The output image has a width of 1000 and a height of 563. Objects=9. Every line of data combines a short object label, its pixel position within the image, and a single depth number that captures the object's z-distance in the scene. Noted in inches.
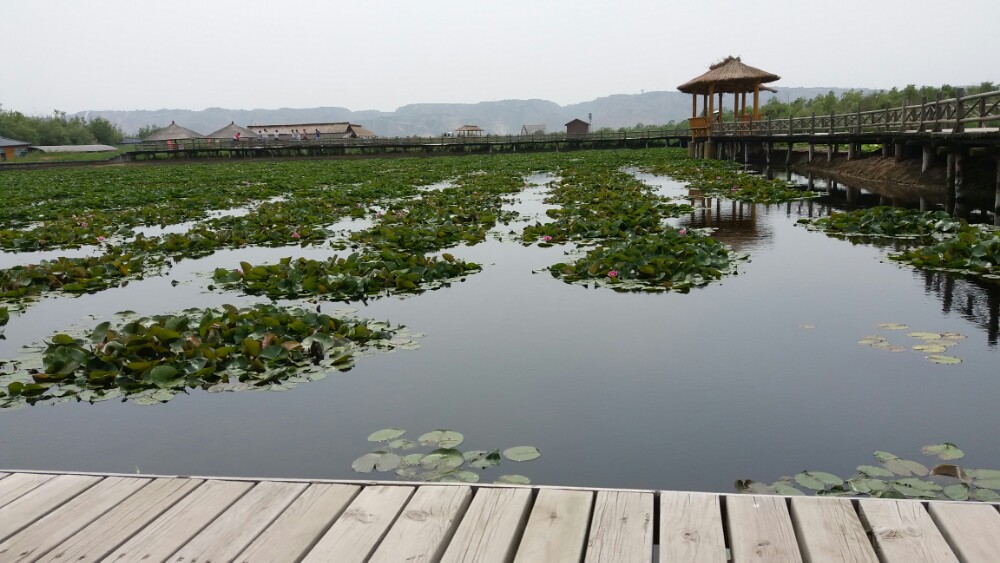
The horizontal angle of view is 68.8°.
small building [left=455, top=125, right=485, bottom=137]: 3334.2
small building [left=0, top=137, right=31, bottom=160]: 2938.0
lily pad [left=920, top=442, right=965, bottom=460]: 149.9
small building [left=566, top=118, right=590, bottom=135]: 3198.1
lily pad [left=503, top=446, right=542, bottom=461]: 155.7
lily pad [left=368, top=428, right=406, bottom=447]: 167.9
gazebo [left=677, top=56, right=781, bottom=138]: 1414.9
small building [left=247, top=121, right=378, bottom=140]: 2733.8
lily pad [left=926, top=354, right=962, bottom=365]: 207.1
